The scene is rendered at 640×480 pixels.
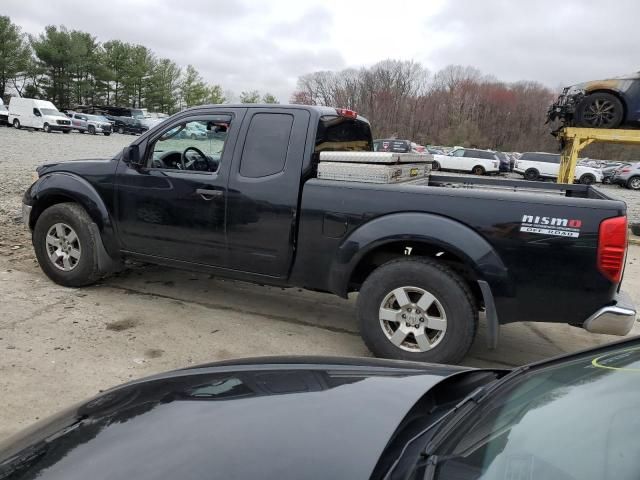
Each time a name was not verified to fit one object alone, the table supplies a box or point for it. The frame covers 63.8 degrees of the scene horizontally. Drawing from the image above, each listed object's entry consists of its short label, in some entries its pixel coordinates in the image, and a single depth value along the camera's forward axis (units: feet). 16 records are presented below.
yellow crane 36.96
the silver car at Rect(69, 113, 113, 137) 129.29
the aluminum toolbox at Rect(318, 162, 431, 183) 12.99
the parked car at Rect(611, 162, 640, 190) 95.04
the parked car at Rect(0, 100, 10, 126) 121.29
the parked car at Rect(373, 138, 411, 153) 97.25
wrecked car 39.11
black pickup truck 11.26
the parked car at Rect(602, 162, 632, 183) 111.41
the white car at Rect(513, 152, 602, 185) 103.86
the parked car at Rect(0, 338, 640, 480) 4.39
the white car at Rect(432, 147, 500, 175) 109.57
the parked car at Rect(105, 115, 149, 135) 163.63
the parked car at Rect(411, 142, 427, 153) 110.81
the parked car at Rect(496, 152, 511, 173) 121.21
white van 116.88
